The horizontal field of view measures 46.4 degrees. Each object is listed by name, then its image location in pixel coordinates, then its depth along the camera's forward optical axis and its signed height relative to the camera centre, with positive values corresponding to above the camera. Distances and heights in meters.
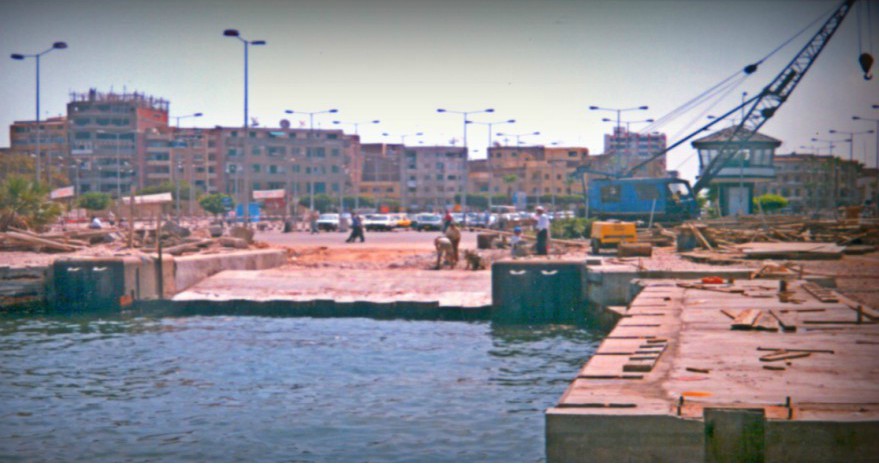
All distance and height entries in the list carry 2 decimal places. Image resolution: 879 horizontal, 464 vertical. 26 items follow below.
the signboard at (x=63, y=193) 70.91 +0.39
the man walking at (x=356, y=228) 52.84 -1.46
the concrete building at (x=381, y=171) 176.25 +5.12
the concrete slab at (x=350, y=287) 29.06 -2.61
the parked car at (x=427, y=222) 78.25 -1.68
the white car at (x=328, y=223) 75.25 -1.72
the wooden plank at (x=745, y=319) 14.88 -1.77
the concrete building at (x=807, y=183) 113.71 +2.66
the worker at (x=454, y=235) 34.38 -1.17
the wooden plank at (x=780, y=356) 12.07 -1.83
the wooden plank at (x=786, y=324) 14.63 -1.78
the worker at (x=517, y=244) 33.06 -1.46
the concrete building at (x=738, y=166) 76.38 +2.70
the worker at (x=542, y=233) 33.06 -1.05
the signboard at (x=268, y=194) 128.88 +0.67
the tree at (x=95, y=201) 98.44 -0.25
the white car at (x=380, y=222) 77.94 -1.70
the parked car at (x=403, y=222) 81.62 -1.76
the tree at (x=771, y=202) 89.69 -0.03
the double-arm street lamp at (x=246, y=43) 49.14 +7.65
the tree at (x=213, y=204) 116.75 -0.55
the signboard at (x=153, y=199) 71.00 -0.01
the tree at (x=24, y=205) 40.44 -0.28
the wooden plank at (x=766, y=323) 14.78 -1.79
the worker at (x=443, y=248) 33.97 -1.59
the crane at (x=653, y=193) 54.09 +0.45
